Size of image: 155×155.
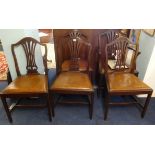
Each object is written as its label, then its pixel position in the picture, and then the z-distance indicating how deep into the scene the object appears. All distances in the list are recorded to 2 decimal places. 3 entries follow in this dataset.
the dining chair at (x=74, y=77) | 1.61
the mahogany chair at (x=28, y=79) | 1.56
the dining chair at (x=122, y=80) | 1.59
